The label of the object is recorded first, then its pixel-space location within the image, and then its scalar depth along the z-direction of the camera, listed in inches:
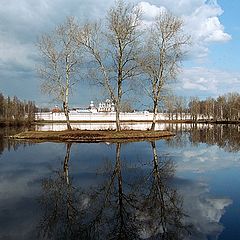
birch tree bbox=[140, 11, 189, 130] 1717.5
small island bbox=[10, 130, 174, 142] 1467.8
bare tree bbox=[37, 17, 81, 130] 1716.3
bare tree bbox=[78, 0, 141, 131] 1572.3
